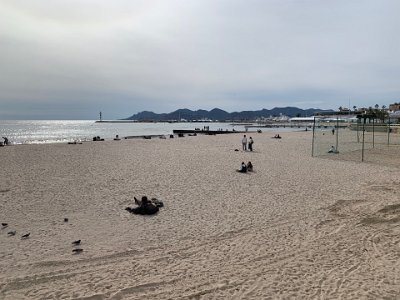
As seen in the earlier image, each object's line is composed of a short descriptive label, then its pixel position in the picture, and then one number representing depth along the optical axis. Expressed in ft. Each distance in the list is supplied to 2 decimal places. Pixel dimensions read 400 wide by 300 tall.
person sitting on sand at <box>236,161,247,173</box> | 52.13
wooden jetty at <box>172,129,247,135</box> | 224.94
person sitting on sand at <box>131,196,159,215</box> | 30.30
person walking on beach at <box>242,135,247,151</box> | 86.86
